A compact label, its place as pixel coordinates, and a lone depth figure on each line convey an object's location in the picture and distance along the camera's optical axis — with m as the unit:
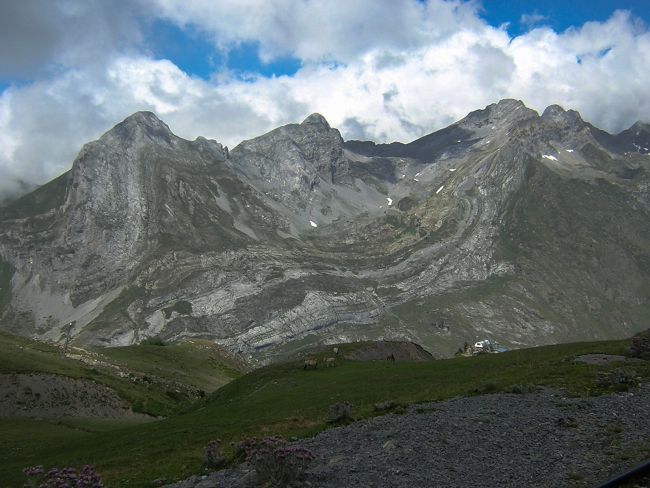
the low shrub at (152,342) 140.44
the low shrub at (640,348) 41.78
